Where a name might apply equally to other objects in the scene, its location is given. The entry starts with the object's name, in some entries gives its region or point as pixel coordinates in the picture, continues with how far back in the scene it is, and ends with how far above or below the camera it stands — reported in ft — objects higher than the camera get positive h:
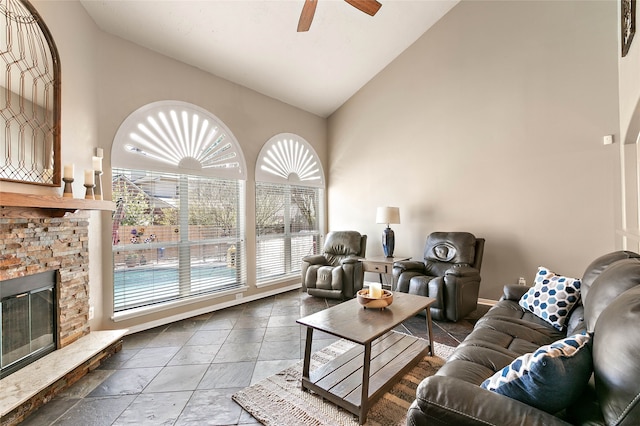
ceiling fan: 7.97 +5.98
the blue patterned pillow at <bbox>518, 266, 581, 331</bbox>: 6.88 -2.12
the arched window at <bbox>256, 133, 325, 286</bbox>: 14.85 +0.69
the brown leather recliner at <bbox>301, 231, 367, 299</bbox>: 13.41 -2.48
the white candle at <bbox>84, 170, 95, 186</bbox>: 8.32 +1.28
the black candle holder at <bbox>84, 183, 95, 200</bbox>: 8.29 +0.85
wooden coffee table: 5.88 -3.65
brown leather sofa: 2.80 -2.16
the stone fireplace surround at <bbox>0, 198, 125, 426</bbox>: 6.24 -1.80
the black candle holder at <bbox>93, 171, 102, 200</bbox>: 8.72 +1.04
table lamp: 14.01 -0.23
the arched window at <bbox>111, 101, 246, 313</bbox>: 10.45 +0.49
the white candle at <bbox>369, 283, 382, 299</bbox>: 7.50 -1.98
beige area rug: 5.78 -4.07
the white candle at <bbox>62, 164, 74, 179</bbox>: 7.71 +1.35
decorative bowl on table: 7.34 -2.18
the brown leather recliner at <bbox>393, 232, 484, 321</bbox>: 10.55 -2.36
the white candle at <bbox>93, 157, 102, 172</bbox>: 8.55 +1.70
